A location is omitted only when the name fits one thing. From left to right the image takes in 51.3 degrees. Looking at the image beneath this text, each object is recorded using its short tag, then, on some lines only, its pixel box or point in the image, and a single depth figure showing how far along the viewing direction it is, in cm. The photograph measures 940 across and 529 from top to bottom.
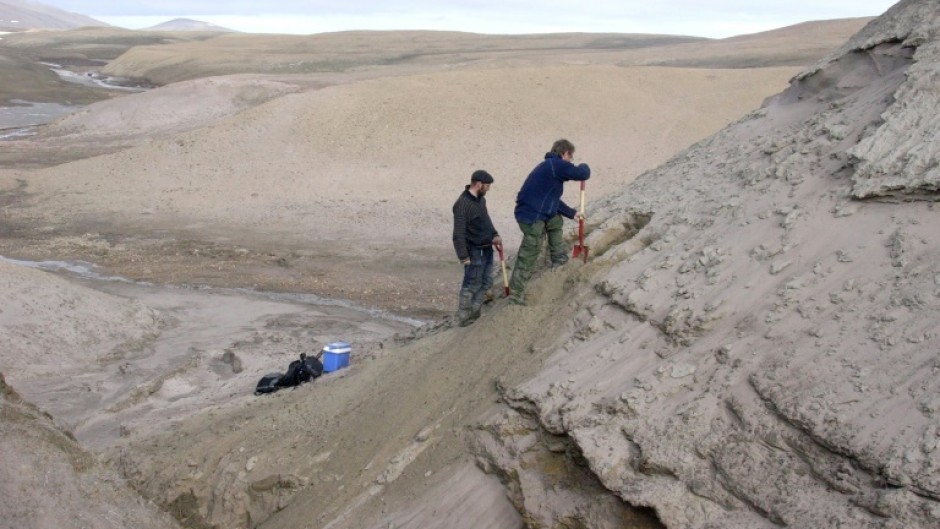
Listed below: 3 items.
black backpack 884
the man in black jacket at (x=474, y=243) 788
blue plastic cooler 909
